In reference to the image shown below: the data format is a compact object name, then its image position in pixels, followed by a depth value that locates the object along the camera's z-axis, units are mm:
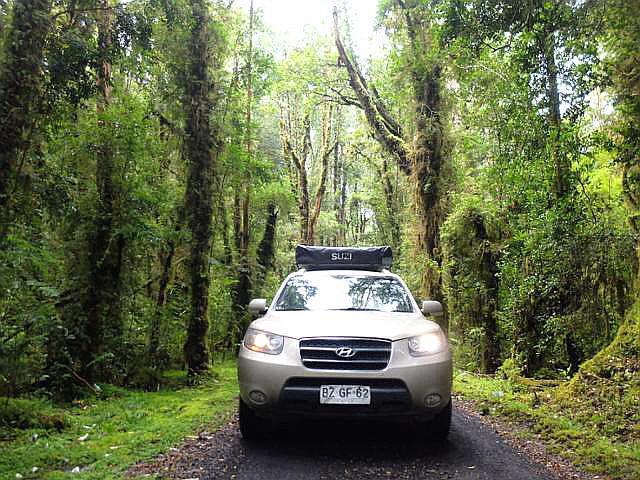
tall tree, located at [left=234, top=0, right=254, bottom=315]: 17097
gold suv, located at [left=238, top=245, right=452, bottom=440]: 4688
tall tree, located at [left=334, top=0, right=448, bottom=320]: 14234
